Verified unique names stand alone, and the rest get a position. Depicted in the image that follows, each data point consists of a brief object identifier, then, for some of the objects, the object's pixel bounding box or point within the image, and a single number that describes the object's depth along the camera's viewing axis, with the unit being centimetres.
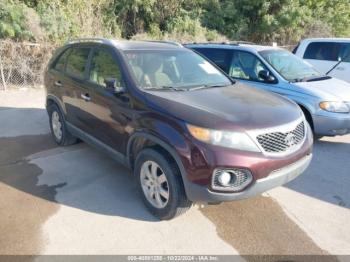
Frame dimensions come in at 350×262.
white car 812
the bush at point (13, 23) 972
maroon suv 282
